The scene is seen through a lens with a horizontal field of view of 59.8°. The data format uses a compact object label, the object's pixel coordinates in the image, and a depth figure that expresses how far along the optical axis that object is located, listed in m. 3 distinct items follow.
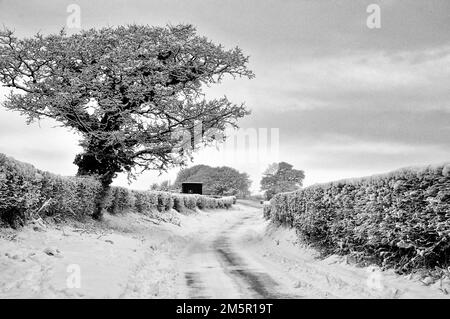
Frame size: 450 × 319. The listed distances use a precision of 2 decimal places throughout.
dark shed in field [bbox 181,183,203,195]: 68.44
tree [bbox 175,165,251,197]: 109.77
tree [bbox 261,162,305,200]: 104.56
